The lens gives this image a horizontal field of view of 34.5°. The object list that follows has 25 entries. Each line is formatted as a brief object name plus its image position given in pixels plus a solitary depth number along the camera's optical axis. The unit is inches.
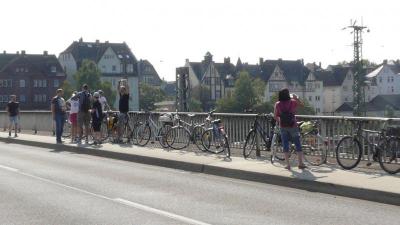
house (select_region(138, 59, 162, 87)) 6929.1
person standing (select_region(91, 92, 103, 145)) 840.9
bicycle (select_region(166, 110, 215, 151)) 731.4
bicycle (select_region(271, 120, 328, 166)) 568.1
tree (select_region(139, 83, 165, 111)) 5044.3
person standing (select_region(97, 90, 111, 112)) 864.3
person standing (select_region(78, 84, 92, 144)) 871.7
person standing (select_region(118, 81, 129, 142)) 812.6
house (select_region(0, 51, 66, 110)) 4635.8
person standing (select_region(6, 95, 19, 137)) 1128.8
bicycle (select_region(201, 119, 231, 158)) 659.4
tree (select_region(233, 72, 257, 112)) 3978.8
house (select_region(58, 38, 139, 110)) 4972.9
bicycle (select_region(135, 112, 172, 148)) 811.4
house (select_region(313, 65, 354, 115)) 5059.1
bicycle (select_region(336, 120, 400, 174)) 495.5
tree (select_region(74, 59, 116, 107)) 4224.9
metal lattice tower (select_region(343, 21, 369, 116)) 2645.2
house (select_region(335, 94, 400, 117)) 4298.7
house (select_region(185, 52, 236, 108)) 4815.5
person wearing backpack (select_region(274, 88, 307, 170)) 538.0
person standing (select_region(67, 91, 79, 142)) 890.1
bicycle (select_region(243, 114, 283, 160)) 634.8
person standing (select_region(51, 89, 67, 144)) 912.9
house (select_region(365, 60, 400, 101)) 5265.8
